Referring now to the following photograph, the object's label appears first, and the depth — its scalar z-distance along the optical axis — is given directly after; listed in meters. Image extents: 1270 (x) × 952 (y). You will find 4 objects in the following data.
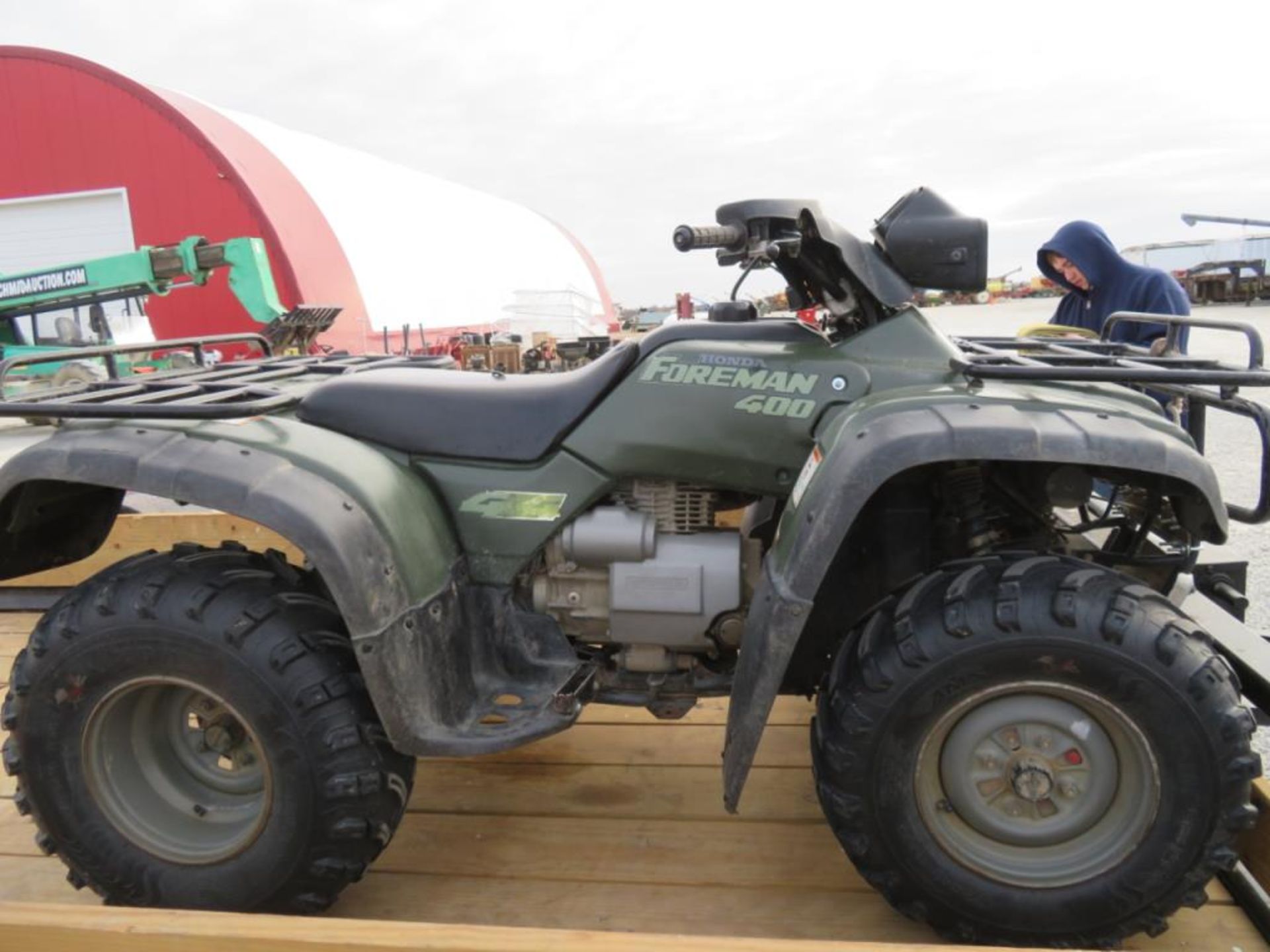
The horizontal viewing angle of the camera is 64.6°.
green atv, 1.93
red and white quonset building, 15.02
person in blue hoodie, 4.52
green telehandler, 12.22
